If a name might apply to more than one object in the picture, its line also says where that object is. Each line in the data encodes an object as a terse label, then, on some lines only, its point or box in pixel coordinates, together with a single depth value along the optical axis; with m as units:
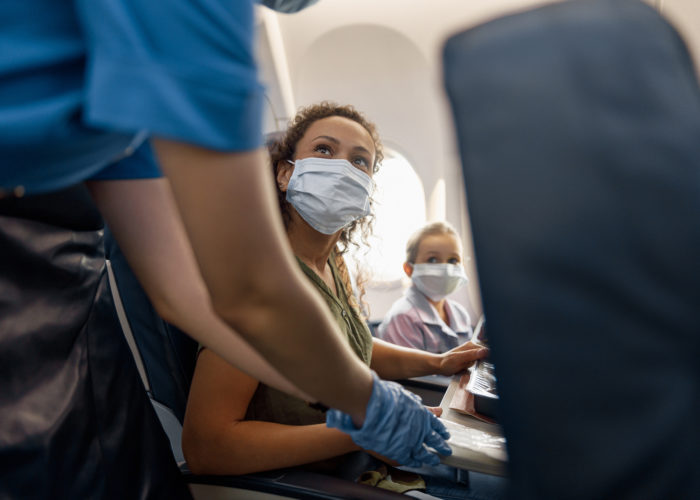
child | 2.44
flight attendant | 0.37
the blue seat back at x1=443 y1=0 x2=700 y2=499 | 0.36
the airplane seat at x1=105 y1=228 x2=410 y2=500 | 0.95
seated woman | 0.99
